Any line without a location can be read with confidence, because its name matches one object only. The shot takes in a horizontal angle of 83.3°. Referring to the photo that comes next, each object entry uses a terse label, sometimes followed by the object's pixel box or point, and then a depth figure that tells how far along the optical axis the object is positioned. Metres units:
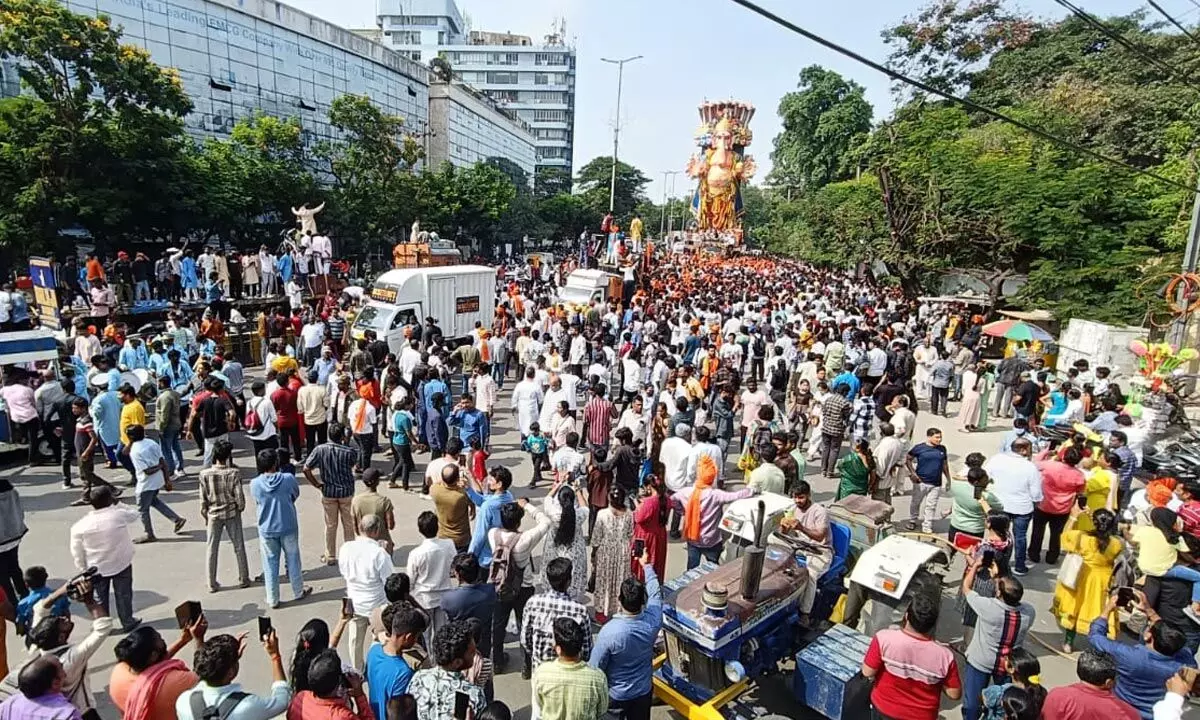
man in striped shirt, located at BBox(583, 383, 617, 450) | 8.55
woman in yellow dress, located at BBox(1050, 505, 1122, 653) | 5.39
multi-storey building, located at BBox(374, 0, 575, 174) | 77.75
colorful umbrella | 13.02
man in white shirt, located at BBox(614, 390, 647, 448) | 8.54
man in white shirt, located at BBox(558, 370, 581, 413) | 9.62
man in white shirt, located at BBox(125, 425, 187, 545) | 6.45
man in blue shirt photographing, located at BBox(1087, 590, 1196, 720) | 3.96
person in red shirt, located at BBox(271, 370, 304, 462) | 8.66
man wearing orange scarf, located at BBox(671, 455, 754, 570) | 6.11
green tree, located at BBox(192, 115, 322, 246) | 22.75
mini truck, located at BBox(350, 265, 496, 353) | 14.38
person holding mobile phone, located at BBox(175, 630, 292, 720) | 3.04
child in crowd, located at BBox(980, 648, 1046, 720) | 3.43
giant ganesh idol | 52.31
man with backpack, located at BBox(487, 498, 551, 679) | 4.87
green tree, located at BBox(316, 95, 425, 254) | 29.08
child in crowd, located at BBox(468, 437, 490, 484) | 7.30
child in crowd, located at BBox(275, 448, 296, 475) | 5.80
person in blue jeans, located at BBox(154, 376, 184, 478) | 8.10
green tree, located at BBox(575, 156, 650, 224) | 62.44
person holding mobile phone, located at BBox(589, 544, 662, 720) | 3.82
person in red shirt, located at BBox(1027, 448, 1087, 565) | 6.67
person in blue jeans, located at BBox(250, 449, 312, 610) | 5.51
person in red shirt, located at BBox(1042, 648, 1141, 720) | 3.41
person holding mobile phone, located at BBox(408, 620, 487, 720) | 3.25
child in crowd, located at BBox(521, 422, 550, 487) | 8.95
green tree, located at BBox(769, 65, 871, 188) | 45.47
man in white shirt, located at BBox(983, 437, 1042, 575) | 6.51
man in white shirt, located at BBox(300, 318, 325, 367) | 13.14
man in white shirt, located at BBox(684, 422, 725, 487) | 7.00
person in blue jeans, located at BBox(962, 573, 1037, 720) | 4.29
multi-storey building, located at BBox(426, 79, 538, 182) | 53.94
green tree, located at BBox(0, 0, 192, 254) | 16.91
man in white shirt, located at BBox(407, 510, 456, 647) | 4.69
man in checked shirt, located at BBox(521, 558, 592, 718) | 4.07
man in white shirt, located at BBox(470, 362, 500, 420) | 9.98
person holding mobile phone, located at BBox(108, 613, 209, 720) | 3.17
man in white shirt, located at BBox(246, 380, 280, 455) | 8.28
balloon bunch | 10.45
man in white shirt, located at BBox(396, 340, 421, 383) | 10.77
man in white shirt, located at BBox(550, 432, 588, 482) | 6.95
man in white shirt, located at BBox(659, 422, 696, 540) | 7.13
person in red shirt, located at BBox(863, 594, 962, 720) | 3.65
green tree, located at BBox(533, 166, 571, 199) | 68.94
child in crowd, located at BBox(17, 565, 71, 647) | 4.12
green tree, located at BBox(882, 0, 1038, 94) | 37.25
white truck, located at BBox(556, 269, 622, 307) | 19.84
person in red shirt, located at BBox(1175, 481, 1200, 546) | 5.82
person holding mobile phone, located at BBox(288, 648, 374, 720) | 3.04
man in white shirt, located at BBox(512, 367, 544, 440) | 9.62
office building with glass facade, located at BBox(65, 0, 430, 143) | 29.95
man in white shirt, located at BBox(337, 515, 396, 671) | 4.61
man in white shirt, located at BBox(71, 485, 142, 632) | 4.98
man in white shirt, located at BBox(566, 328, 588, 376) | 12.62
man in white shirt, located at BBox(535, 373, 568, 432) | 8.96
